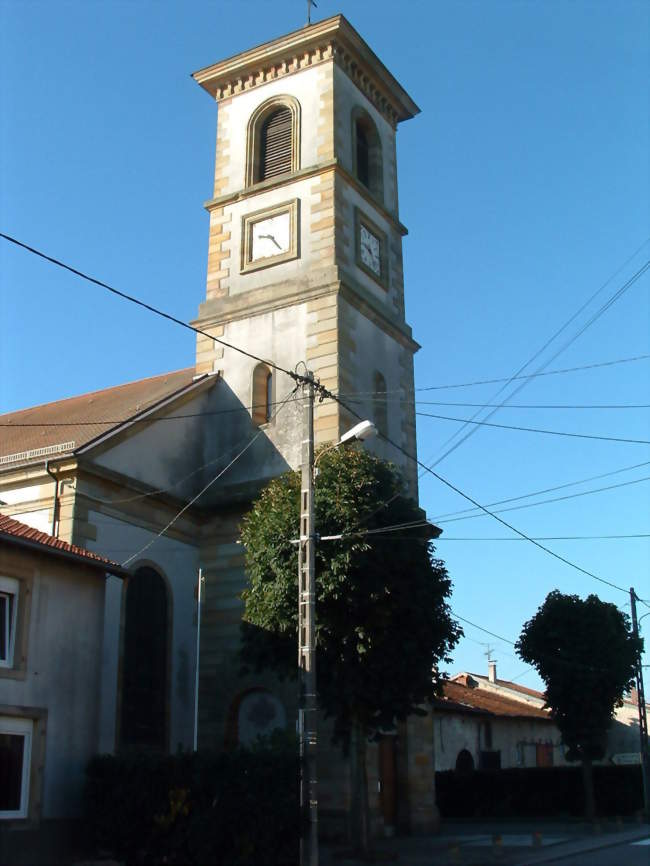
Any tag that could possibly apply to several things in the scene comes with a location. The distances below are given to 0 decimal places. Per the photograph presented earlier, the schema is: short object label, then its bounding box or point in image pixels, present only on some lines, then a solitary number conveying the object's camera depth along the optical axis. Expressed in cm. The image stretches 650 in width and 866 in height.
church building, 2281
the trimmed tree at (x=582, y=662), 2921
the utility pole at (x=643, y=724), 3119
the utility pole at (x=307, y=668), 1440
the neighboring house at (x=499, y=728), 3878
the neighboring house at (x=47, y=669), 1627
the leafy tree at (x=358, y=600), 1898
